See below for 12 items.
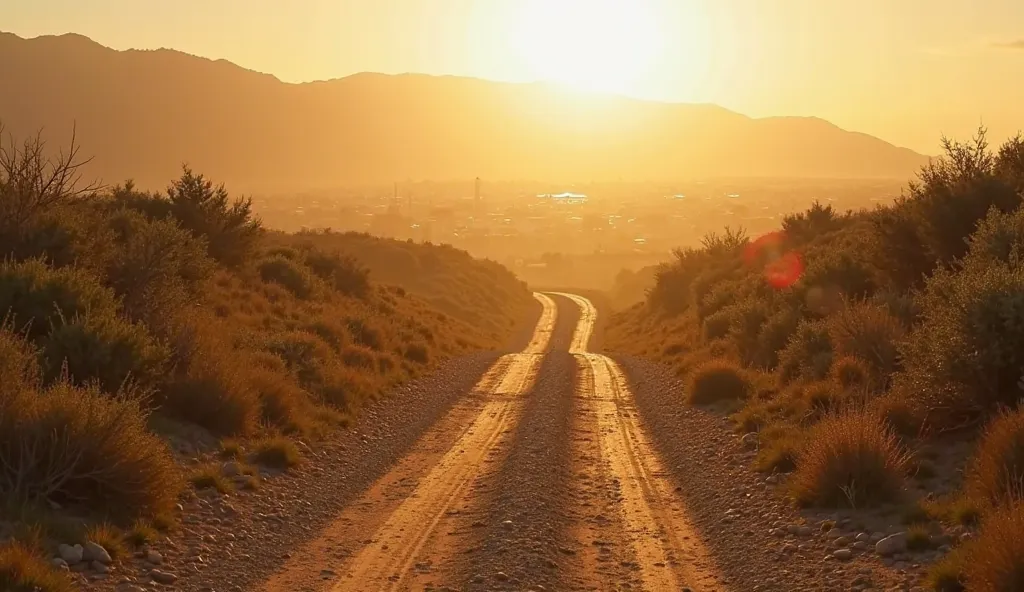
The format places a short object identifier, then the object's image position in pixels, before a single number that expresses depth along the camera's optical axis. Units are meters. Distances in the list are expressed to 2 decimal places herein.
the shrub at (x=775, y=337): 22.64
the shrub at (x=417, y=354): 28.83
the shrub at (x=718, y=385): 20.78
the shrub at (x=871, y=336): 16.05
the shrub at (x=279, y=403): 16.73
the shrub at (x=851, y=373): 15.90
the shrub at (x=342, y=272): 38.75
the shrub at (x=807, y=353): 18.28
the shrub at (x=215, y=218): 31.25
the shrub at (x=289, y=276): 32.94
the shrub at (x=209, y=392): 15.01
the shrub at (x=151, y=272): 17.31
